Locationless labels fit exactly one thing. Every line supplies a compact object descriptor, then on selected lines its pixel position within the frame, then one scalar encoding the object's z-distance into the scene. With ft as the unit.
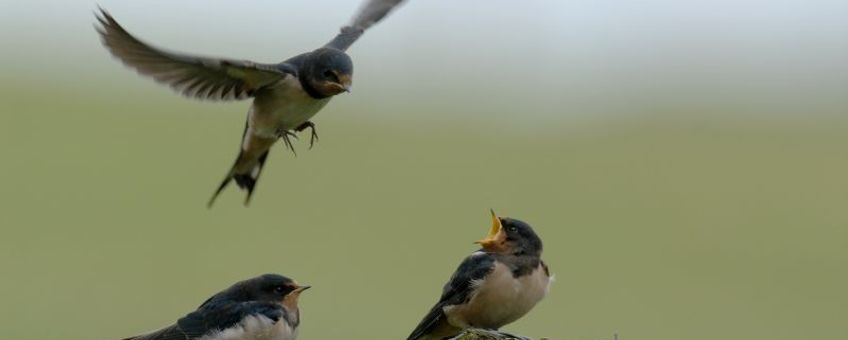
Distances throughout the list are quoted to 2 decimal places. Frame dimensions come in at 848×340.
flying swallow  46.09
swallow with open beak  52.65
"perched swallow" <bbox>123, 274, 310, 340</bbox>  50.75
